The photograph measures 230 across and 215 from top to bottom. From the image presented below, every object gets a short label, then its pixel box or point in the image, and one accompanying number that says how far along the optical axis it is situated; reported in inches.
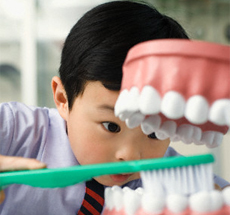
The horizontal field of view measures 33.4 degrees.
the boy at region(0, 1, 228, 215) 23.9
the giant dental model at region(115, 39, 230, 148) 13.3
